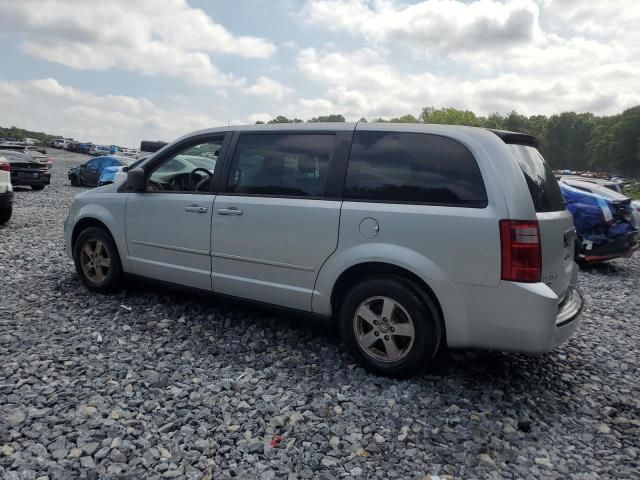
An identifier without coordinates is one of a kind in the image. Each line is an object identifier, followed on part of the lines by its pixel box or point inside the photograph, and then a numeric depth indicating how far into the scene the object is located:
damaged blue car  7.88
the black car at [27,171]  17.59
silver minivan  3.07
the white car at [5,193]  9.25
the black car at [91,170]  20.67
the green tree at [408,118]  103.74
